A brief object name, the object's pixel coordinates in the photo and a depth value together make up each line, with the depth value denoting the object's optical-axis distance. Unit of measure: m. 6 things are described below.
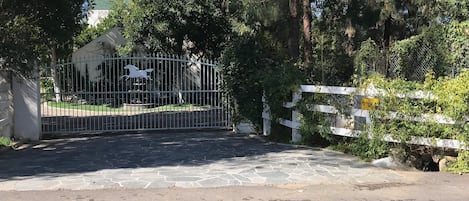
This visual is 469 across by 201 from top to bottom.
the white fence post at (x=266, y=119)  12.45
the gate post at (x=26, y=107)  12.38
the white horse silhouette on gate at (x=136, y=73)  16.41
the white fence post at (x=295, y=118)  11.14
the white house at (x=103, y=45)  27.62
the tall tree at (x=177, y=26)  22.62
